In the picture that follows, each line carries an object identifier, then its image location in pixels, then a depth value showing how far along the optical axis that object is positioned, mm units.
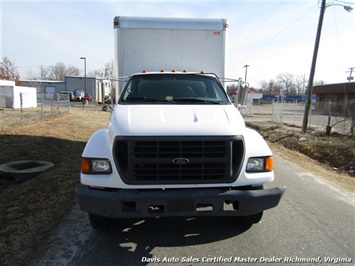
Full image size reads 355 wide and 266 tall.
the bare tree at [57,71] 109250
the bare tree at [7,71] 44594
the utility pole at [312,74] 14798
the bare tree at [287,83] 120062
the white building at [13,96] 28303
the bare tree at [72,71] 107375
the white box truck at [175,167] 3165
